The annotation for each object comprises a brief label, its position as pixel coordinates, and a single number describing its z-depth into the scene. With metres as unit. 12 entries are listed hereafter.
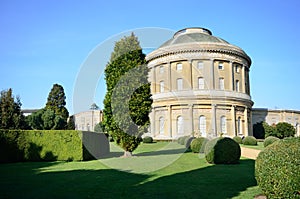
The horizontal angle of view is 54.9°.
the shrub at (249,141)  31.69
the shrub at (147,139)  36.09
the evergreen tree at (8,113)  32.03
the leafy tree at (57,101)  50.84
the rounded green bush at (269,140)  24.26
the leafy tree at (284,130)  45.72
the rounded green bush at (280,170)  6.49
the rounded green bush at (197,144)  21.52
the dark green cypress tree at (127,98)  18.73
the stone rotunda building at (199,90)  41.72
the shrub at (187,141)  27.08
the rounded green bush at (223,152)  15.63
